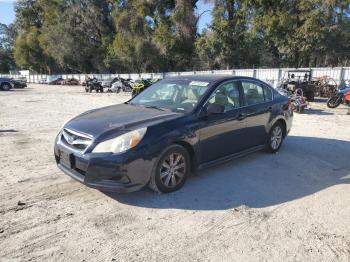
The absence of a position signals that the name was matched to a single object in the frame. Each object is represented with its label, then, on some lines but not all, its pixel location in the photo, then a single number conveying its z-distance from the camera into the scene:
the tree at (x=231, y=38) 31.41
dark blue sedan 3.78
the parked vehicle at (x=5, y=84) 30.16
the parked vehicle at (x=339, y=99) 13.38
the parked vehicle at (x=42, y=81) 60.94
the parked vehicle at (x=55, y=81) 54.34
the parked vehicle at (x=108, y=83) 30.03
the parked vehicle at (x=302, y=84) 15.76
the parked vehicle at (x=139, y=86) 20.77
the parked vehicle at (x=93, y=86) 28.41
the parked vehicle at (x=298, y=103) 12.48
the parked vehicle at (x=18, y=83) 33.78
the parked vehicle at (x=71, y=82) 50.22
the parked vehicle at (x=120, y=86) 28.45
